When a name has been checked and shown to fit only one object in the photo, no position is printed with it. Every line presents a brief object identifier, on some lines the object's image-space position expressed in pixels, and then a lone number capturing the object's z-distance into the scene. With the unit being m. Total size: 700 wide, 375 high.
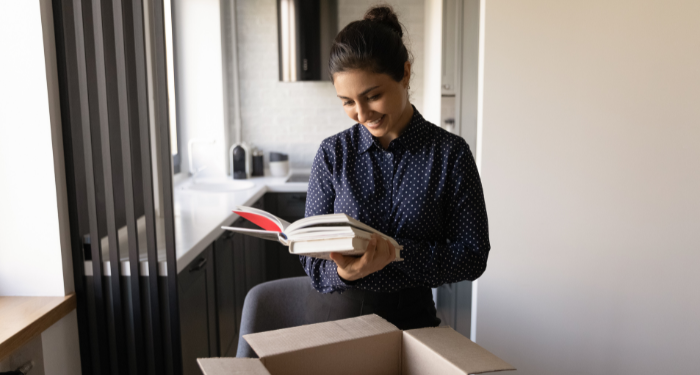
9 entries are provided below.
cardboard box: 0.75
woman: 1.16
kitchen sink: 3.30
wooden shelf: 1.24
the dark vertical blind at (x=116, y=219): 1.50
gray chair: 1.39
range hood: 3.63
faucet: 3.67
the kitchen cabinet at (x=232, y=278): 2.35
